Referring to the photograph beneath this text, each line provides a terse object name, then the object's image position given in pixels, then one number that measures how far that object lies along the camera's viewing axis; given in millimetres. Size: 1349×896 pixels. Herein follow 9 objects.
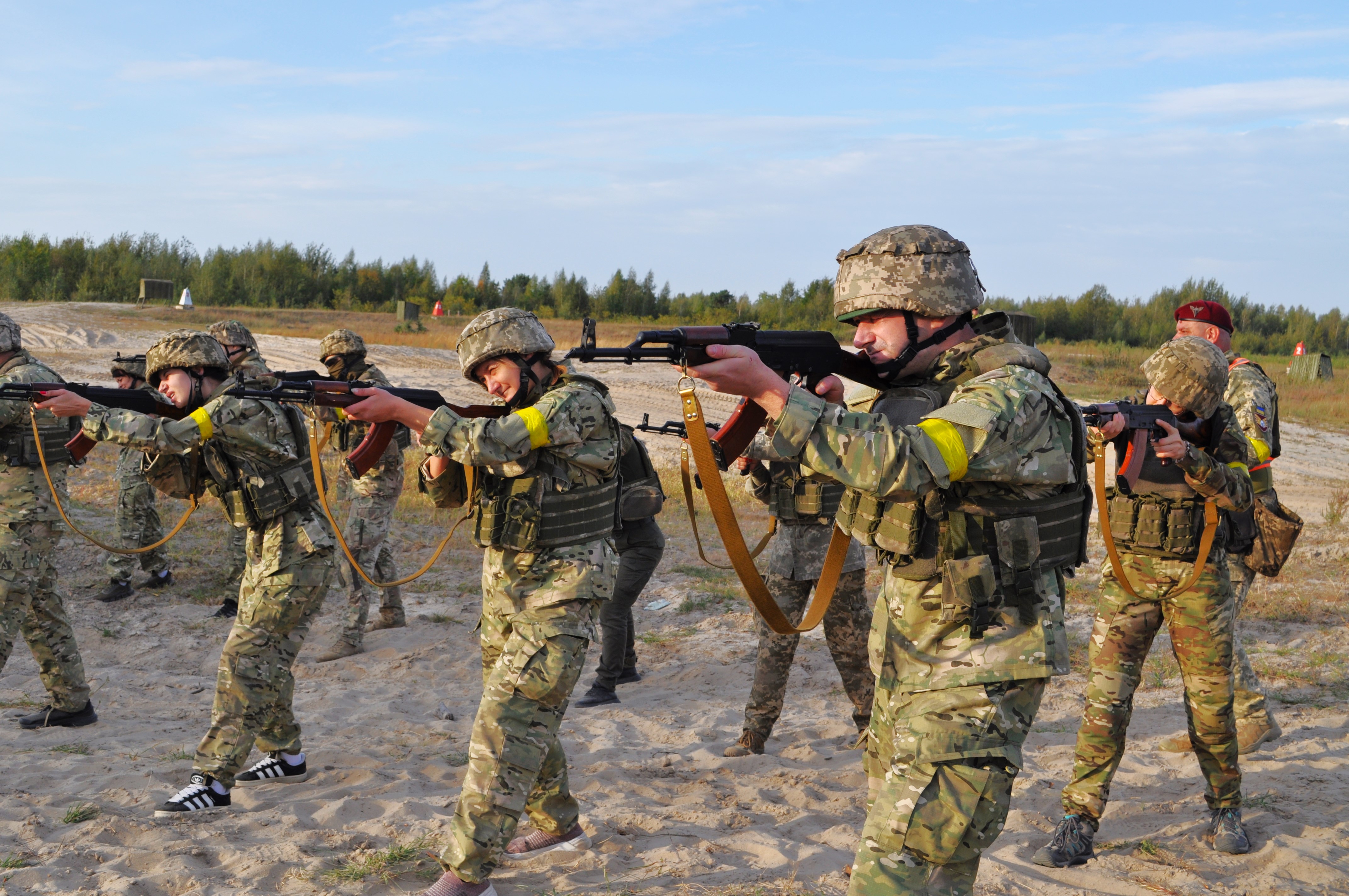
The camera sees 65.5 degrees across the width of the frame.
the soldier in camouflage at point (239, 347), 7141
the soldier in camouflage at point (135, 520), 9711
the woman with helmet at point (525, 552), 4125
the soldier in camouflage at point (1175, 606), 4715
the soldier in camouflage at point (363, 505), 8406
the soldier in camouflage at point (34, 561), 6387
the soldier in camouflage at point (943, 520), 2797
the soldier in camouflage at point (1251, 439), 6074
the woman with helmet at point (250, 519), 5277
